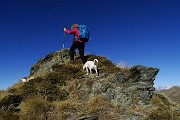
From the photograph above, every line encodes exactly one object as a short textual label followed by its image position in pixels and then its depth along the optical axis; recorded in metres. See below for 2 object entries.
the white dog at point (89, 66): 10.13
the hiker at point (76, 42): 10.96
